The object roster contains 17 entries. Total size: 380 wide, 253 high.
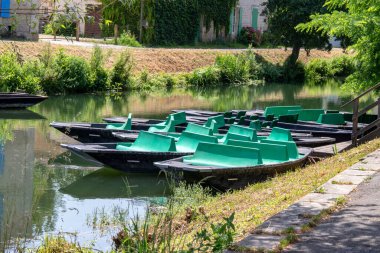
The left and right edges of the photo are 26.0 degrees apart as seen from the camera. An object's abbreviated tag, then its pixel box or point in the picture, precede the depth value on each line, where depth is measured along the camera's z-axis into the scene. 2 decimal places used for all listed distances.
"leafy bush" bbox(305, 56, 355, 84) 52.41
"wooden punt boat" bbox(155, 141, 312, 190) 14.91
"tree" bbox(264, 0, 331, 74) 48.00
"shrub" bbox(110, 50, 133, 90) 38.44
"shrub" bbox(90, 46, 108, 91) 37.28
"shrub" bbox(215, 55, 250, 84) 46.84
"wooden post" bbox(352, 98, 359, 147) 16.94
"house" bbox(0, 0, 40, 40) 38.47
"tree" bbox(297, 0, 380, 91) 19.42
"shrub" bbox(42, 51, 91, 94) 34.75
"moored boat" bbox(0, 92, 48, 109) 28.97
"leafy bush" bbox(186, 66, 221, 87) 44.44
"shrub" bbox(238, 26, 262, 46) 58.60
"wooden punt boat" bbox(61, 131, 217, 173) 17.06
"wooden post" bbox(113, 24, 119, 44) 46.34
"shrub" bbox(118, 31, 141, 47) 45.97
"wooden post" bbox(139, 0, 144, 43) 47.13
